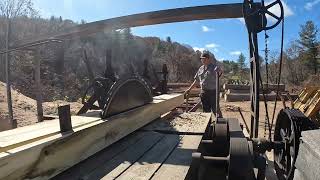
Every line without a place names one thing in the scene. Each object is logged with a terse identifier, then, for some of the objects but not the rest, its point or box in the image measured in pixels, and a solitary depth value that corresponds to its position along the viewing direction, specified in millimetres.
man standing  4266
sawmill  1483
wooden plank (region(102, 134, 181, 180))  1578
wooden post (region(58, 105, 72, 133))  1699
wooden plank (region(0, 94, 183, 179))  1336
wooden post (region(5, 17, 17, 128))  3366
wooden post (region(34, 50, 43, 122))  3566
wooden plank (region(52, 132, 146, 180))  1644
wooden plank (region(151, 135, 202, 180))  1571
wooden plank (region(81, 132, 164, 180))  1618
